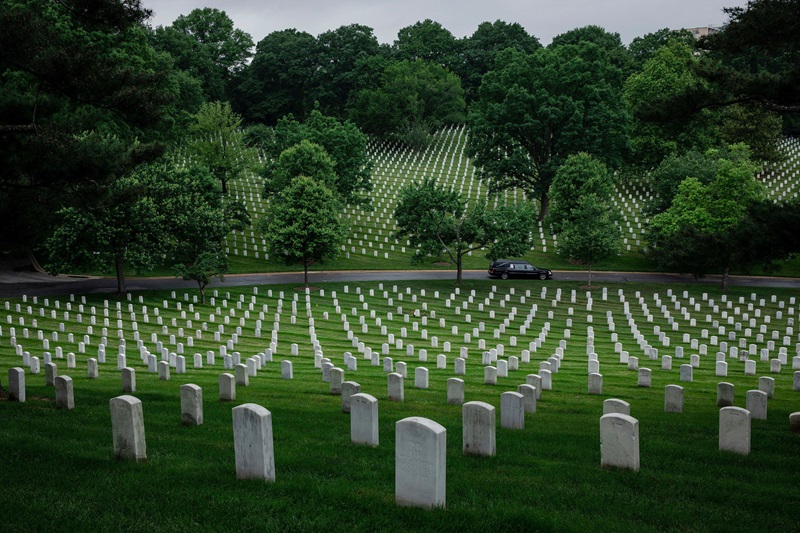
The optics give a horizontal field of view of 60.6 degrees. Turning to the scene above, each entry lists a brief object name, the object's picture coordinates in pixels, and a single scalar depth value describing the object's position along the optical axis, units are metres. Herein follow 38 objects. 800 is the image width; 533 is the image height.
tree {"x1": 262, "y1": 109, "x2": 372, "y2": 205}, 49.56
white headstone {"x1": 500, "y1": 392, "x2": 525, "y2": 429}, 10.26
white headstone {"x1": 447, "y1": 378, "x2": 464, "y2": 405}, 12.84
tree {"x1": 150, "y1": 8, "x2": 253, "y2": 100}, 81.12
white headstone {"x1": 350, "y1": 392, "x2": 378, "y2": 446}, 8.73
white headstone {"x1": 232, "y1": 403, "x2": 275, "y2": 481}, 7.26
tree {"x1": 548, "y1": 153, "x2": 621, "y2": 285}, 39.56
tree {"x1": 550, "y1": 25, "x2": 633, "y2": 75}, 86.75
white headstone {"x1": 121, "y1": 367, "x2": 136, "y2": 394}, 14.08
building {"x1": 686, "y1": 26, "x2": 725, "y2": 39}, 126.91
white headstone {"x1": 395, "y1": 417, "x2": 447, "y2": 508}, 6.57
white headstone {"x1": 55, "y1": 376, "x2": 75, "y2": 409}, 11.50
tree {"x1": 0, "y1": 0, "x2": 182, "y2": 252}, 12.91
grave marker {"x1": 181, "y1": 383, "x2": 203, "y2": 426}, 10.03
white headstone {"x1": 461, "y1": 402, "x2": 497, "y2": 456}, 8.23
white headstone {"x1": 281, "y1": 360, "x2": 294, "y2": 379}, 16.94
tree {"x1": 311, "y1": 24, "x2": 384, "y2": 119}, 89.00
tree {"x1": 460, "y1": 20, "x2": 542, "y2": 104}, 99.31
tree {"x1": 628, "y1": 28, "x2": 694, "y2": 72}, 83.20
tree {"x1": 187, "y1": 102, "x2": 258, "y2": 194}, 51.53
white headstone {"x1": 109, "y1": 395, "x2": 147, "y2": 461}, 8.03
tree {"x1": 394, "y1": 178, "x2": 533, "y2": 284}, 38.91
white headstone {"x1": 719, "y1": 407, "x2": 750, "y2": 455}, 9.05
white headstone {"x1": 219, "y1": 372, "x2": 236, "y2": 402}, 12.85
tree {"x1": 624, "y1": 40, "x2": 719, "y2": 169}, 57.34
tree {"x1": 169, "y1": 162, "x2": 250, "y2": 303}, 32.44
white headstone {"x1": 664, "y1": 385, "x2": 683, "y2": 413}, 12.52
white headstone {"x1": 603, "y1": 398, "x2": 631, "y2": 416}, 9.73
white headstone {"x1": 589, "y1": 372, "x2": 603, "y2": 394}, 14.98
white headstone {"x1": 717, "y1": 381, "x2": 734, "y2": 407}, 13.02
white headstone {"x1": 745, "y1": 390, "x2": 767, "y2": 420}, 11.77
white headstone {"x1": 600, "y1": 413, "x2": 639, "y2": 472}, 7.82
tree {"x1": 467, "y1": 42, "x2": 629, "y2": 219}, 50.34
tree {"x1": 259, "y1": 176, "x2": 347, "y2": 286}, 37.53
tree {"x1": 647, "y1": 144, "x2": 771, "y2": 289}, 39.97
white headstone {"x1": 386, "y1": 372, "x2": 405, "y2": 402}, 13.12
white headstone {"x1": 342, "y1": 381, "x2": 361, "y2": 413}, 10.94
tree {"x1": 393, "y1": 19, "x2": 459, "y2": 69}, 100.56
